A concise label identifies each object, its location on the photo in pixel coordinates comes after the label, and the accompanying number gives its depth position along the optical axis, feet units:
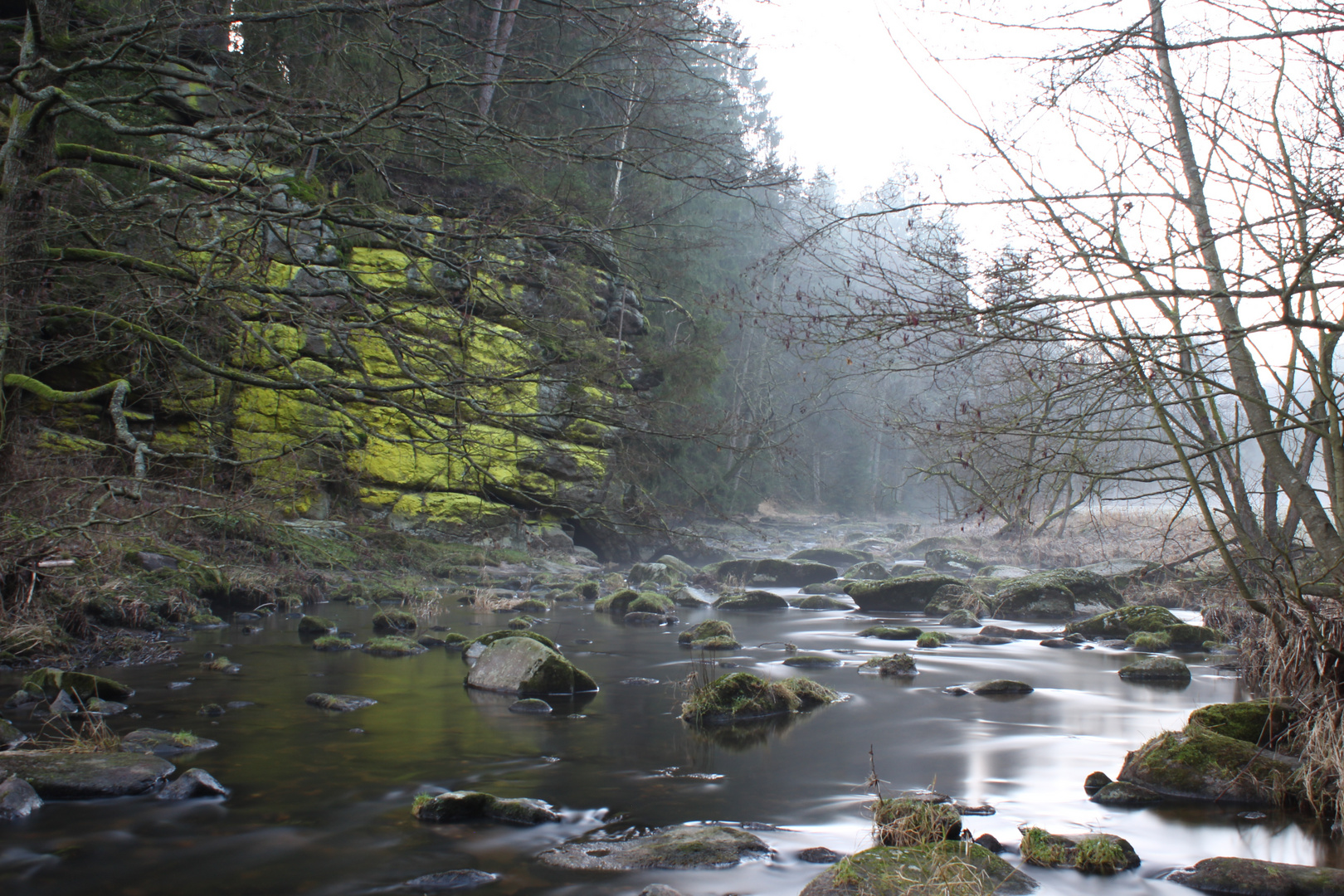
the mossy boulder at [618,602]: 49.73
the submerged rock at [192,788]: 15.98
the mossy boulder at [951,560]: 86.02
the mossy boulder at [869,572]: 77.08
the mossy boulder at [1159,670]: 32.22
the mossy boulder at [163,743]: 18.48
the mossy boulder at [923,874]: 11.58
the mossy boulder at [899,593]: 57.93
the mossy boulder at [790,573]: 74.23
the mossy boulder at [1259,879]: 12.79
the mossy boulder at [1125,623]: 43.96
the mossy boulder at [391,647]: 32.40
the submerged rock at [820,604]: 57.77
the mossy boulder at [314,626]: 35.50
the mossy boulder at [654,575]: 65.87
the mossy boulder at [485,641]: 29.91
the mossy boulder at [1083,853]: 14.19
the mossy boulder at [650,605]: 48.16
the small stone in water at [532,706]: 25.00
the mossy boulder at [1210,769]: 17.34
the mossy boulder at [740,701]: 24.59
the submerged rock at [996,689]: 29.96
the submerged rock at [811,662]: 34.35
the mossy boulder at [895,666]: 33.22
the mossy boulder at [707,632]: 38.86
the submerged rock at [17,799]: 14.53
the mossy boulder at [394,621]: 38.24
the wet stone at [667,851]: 14.03
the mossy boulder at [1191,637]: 39.86
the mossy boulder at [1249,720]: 18.89
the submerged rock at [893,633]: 43.42
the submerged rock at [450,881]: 12.82
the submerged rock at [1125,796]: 17.85
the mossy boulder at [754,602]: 56.03
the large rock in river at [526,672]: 26.96
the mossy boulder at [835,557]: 95.81
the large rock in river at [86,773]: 15.58
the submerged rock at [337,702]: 23.66
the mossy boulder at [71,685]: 21.58
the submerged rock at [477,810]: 15.60
